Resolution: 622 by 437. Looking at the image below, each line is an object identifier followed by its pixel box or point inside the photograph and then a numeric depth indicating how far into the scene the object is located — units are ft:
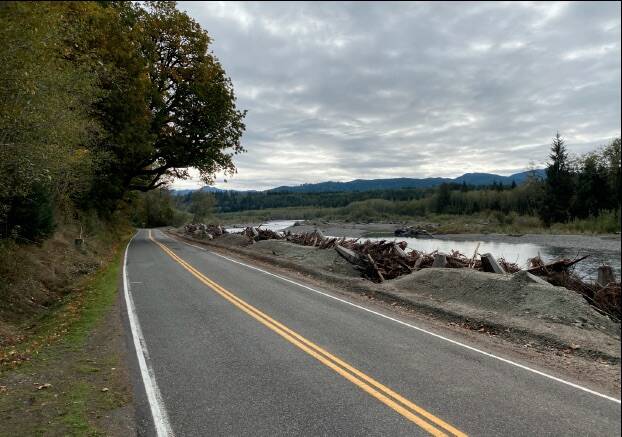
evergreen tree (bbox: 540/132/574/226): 190.60
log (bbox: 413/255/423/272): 54.50
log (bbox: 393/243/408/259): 58.80
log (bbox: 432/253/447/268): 50.96
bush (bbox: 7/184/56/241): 50.88
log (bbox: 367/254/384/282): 54.40
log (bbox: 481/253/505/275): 45.69
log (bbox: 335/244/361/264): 61.07
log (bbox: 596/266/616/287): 38.88
